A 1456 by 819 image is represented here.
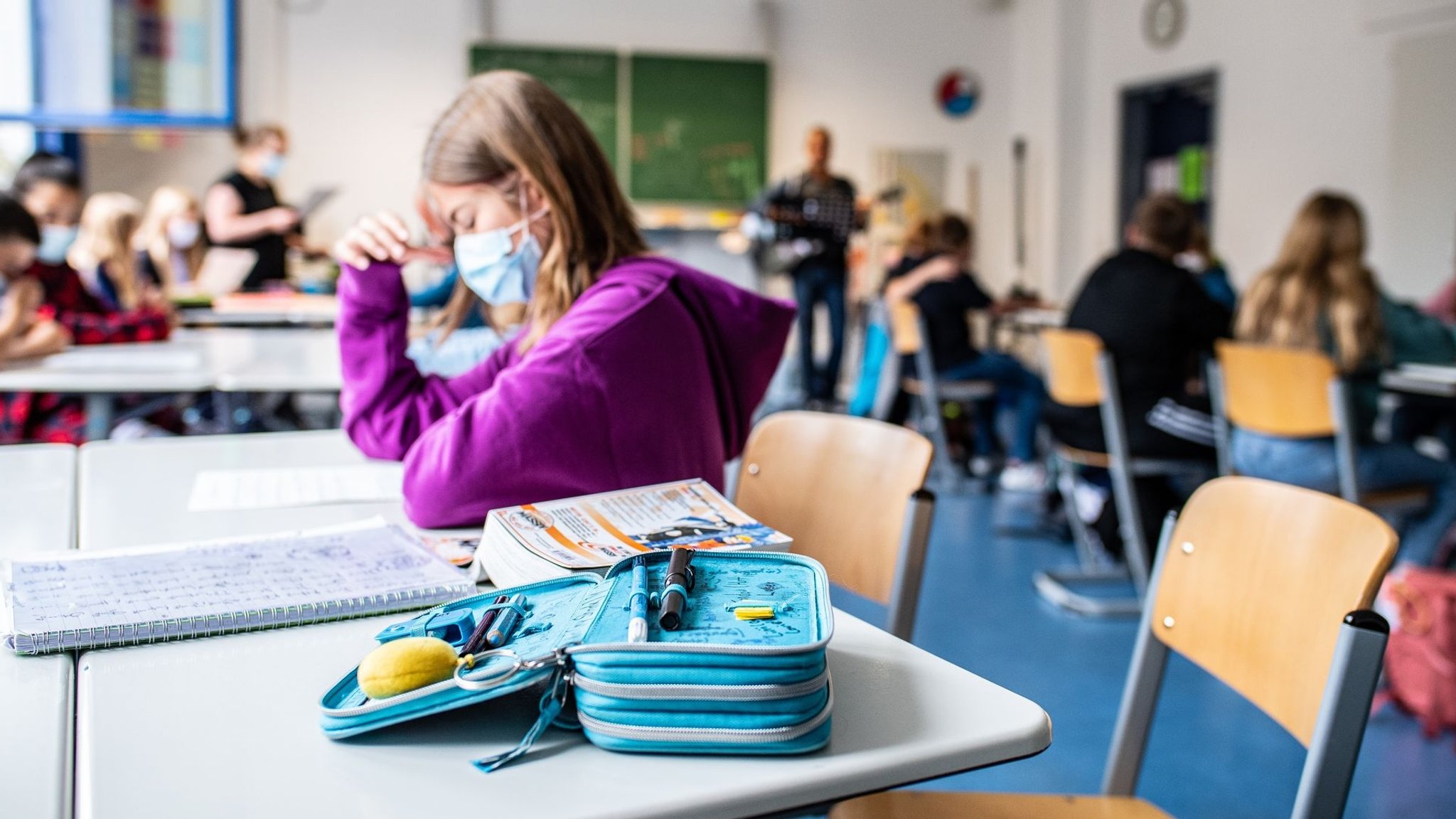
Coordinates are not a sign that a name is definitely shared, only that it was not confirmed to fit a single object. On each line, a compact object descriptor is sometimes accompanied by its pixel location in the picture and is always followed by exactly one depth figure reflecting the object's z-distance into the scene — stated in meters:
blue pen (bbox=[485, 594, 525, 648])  0.76
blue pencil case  0.67
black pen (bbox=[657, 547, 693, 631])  0.72
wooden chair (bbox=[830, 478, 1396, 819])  0.97
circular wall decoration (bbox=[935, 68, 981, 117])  8.08
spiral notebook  0.87
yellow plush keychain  0.71
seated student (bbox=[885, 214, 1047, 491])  4.76
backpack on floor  2.27
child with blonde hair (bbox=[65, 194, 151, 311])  3.89
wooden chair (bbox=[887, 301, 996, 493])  4.70
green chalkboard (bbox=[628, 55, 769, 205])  7.56
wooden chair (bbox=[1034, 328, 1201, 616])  2.99
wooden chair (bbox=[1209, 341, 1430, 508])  2.75
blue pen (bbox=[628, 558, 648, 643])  0.69
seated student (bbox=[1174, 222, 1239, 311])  4.35
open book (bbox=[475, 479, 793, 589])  0.96
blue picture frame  4.91
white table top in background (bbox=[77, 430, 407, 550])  1.24
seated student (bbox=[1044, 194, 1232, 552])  3.10
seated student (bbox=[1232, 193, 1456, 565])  2.93
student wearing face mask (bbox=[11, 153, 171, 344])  3.11
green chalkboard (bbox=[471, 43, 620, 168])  7.37
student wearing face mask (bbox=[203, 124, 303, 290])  4.86
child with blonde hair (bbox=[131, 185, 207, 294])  4.82
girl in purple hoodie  1.20
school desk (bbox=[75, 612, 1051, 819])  0.64
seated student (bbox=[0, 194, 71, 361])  2.63
